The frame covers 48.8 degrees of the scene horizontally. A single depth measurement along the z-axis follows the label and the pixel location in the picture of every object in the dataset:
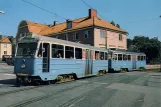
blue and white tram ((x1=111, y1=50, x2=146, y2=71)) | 21.97
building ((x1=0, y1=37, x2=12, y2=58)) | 65.55
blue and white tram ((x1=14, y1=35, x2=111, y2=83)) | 11.10
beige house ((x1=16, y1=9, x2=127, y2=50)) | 32.96
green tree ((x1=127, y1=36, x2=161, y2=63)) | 49.46
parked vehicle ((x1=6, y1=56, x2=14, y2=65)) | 36.31
